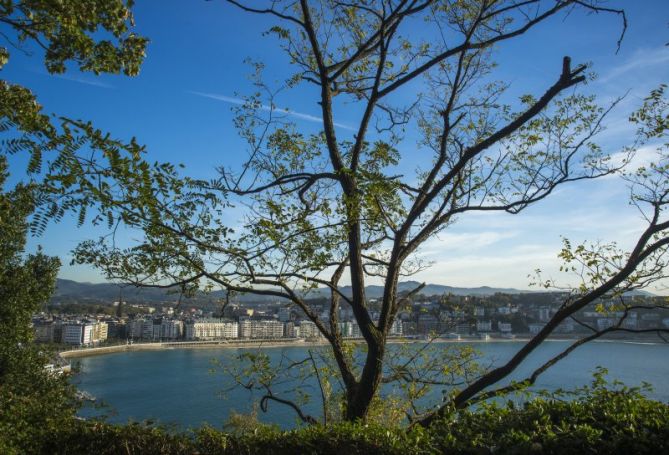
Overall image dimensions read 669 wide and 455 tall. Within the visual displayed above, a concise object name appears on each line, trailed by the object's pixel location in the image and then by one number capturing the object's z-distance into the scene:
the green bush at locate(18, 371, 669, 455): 2.14
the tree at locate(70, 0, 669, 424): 3.54
